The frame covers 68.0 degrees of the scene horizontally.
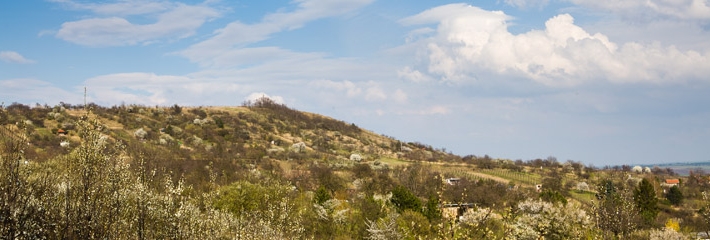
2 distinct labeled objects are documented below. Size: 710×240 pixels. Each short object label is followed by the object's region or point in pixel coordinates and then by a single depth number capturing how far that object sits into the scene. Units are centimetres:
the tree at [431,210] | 5527
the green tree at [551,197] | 6880
